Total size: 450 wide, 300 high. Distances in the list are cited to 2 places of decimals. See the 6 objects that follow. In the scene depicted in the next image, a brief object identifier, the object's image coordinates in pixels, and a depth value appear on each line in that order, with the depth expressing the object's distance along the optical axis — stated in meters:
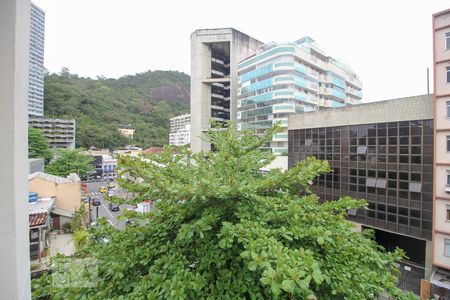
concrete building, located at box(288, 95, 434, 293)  11.46
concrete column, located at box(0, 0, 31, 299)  0.95
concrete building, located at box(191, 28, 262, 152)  29.91
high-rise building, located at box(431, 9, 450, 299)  10.71
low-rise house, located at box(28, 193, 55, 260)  10.79
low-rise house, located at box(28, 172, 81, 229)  15.69
